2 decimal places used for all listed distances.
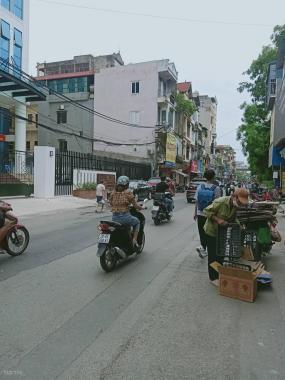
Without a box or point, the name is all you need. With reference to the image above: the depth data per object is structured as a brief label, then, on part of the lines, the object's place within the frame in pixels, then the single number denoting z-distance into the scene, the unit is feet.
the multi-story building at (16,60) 81.92
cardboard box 16.38
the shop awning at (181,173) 160.04
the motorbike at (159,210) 42.19
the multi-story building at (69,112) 138.72
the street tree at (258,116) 111.24
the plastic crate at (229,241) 17.66
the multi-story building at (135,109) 131.75
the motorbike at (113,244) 20.51
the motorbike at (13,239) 23.53
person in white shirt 57.94
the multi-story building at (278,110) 61.39
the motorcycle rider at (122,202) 22.66
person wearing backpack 23.94
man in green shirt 18.16
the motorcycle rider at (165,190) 44.15
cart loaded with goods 16.56
